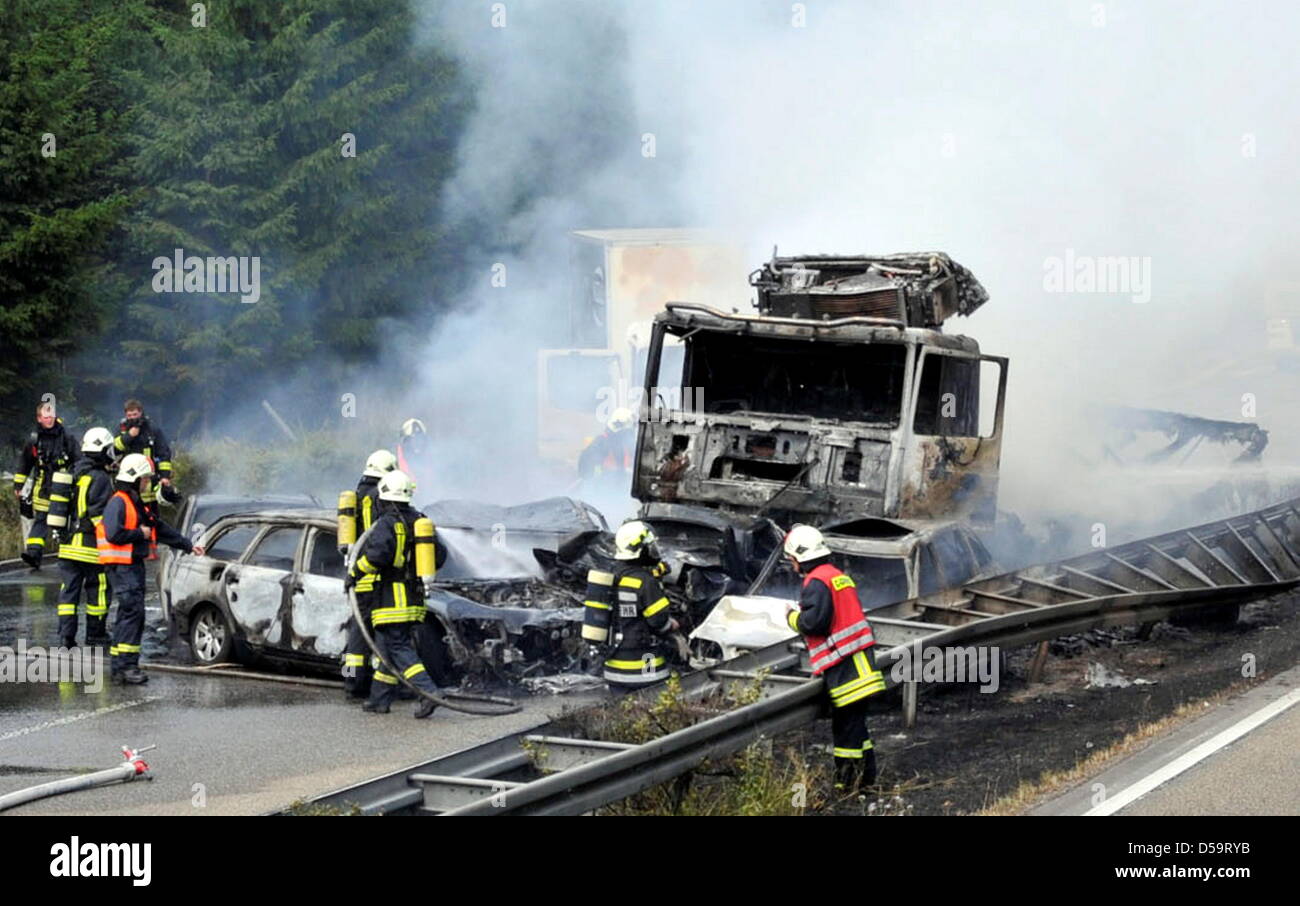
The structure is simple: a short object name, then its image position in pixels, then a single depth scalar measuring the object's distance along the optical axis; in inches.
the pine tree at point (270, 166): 968.3
